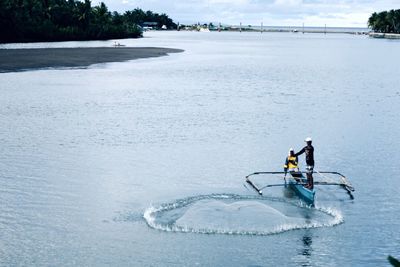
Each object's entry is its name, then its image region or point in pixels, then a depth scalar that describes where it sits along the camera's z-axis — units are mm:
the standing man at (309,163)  28750
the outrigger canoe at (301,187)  28098
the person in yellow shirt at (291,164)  31750
